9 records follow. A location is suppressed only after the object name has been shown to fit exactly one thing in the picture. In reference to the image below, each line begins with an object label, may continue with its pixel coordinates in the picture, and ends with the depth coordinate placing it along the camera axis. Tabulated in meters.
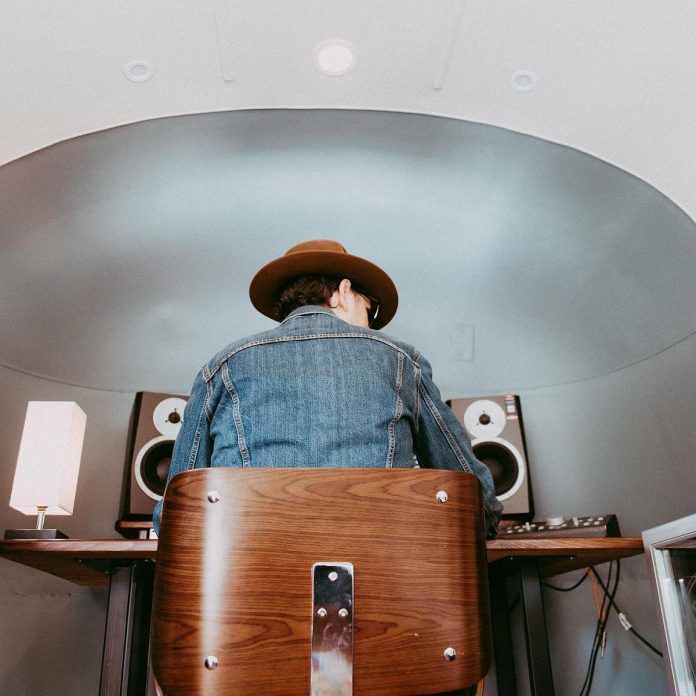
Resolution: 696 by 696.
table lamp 1.85
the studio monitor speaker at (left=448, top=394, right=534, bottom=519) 2.32
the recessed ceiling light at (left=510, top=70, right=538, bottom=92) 1.99
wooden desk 1.42
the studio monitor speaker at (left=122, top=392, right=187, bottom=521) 2.26
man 0.98
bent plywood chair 0.74
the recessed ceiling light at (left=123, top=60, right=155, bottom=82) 1.94
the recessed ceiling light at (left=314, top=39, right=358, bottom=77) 1.95
